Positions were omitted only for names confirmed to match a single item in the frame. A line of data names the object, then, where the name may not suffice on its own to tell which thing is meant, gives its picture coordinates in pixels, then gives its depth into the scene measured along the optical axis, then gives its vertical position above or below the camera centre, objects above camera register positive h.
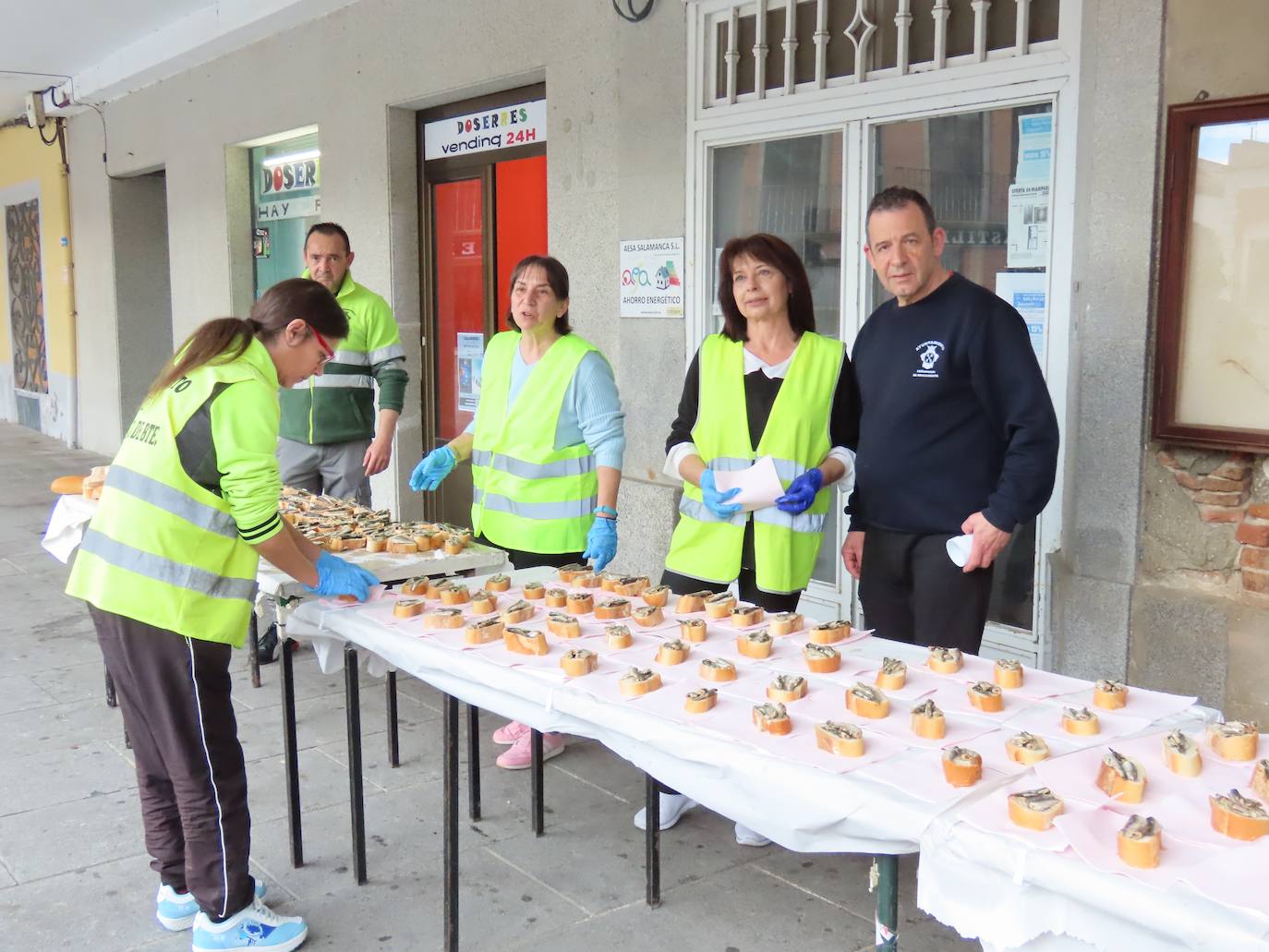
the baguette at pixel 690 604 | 2.91 -0.69
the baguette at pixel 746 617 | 2.81 -0.70
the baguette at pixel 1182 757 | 1.88 -0.69
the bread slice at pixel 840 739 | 1.97 -0.70
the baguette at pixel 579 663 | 2.44 -0.70
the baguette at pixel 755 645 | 2.55 -0.69
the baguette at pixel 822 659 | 2.44 -0.69
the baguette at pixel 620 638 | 2.64 -0.70
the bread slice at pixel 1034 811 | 1.69 -0.70
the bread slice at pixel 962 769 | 1.84 -0.70
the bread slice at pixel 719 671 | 2.38 -0.70
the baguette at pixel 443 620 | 2.85 -0.71
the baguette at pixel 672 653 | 2.51 -0.70
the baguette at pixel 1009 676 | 2.33 -0.69
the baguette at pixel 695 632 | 2.69 -0.70
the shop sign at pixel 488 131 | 6.81 +1.19
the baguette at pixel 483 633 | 2.71 -0.71
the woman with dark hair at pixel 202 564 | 2.59 -0.54
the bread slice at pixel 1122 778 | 1.77 -0.69
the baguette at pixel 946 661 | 2.42 -0.69
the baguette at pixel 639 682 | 2.31 -0.70
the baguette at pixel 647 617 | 2.82 -0.70
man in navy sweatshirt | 2.93 -0.29
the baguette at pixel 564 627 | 2.71 -0.70
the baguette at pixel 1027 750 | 1.93 -0.70
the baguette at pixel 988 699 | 2.19 -0.69
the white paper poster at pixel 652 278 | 5.75 +0.24
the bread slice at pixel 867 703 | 2.15 -0.69
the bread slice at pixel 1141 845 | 1.57 -0.70
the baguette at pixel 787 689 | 2.27 -0.70
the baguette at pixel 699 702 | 2.21 -0.70
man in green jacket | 4.89 -0.33
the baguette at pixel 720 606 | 2.88 -0.69
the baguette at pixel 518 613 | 2.82 -0.70
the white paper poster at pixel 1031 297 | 4.39 +0.11
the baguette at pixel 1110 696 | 2.20 -0.69
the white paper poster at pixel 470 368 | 7.52 -0.27
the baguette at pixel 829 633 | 2.65 -0.70
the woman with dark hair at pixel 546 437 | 3.76 -0.36
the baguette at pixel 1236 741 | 1.93 -0.68
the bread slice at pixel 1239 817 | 1.64 -0.69
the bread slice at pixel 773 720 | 2.09 -0.70
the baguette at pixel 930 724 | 2.05 -0.69
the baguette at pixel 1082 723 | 2.06 -0.70
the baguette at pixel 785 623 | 2.74 -0.69
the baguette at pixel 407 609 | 2.93 -0.71
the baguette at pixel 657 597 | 3.02 -0.70
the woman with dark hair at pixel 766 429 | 3.32 -0.30
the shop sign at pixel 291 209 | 9.08 +0.93
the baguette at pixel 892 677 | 2.31 -0.69
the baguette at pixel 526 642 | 2.60 -0.70
